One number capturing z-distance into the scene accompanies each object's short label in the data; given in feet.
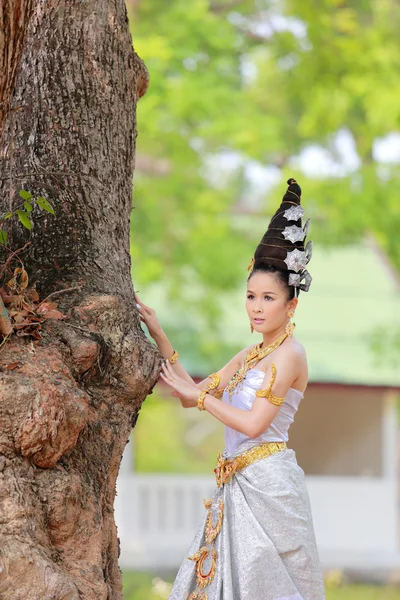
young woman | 20.10
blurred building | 74.79
